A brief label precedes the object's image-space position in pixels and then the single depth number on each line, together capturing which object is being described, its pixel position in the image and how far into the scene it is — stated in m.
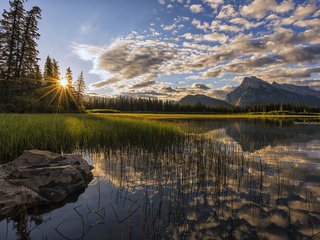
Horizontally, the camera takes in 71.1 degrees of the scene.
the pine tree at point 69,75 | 85.39
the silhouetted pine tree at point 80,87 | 93.18
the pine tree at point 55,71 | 62.94
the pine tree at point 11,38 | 39.03
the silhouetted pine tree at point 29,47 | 40.78
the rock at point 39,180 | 5.21
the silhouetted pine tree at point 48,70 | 62.38
